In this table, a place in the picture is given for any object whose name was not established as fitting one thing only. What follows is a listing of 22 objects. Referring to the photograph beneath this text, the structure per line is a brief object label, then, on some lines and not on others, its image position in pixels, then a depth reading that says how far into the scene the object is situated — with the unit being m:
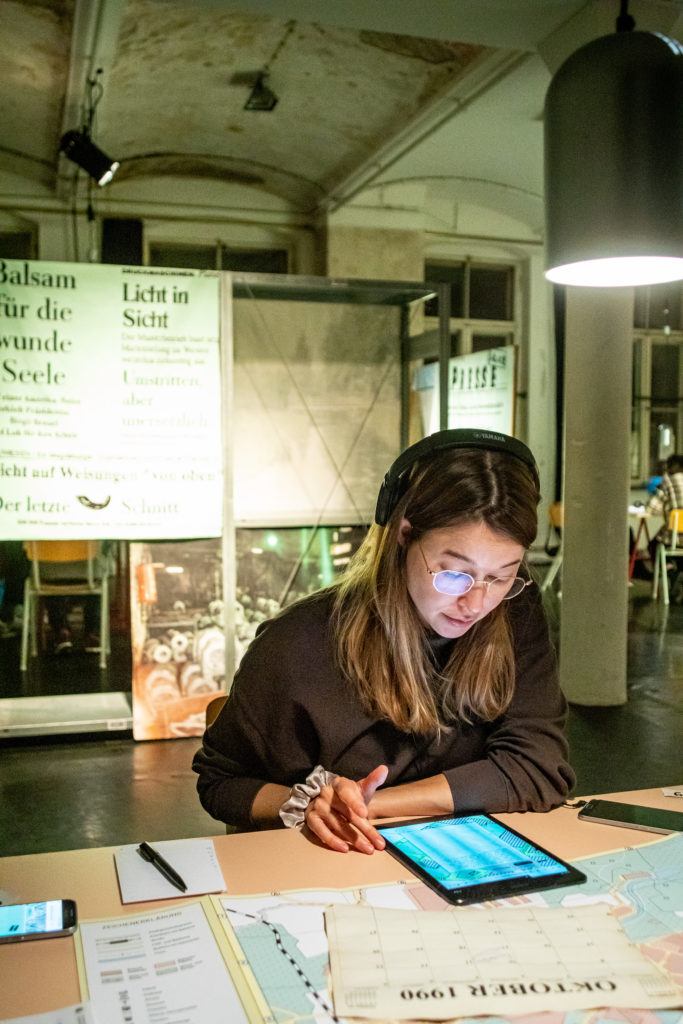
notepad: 1.29
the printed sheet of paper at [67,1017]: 0.98
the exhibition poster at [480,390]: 4.91
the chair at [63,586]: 5.61
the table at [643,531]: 10.32
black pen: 1.30
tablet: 1.30
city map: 1.02
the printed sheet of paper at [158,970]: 1.01
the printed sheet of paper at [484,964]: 1.03
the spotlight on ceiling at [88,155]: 6.23
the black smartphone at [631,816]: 1.53
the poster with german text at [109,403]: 4.20
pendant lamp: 1.22
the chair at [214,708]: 1.95
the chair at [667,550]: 8.40
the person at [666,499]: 8.41
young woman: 1.63
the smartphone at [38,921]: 1.16
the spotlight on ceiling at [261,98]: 5.96
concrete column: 4.98
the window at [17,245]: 8.55
